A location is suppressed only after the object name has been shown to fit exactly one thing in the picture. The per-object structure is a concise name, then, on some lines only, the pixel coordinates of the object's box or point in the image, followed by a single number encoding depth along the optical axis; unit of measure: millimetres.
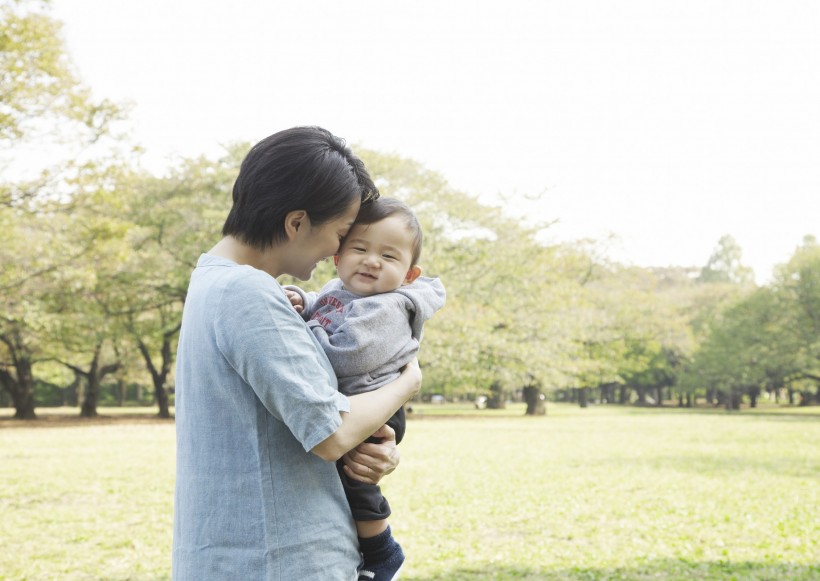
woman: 1532
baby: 1813
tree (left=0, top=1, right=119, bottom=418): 12883
